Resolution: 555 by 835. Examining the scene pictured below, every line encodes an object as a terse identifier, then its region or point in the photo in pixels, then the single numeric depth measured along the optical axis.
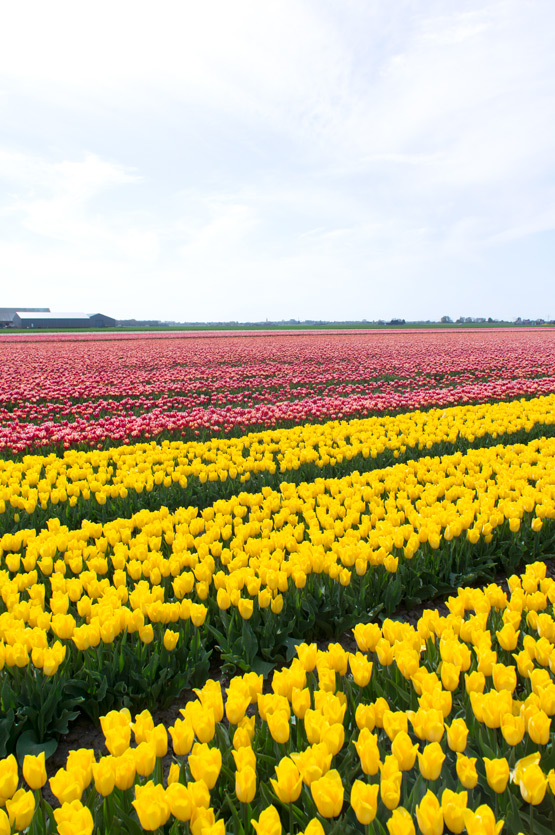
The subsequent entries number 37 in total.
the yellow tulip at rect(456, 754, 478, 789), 1.73
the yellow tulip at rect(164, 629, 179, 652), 2.81
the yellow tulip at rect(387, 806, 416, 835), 1.55
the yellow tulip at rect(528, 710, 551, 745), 1.93
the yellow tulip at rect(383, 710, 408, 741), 1.97
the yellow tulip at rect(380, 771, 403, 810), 1.64
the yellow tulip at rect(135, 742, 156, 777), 1.85
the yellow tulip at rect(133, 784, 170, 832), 1.61
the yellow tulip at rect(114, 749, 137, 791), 1.80
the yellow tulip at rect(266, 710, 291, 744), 2.00
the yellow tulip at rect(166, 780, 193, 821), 1.66
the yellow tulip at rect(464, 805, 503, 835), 1.54
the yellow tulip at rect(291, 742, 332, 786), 1.76
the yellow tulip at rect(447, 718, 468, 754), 1.92
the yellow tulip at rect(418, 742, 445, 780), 1.77
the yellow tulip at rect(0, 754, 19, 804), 1.78
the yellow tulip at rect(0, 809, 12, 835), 1.64
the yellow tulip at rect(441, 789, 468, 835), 1.57
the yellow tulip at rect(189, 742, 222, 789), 1.77
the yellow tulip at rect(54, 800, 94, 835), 1.57
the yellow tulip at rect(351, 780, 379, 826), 1.62
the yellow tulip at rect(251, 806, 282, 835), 1.55
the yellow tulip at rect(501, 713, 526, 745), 1.93
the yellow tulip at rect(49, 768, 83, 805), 1.71
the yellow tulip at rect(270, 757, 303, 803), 1.73
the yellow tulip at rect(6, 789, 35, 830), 1.66
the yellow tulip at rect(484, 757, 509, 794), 1.74
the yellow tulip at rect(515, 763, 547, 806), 1.68
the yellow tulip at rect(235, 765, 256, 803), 1.74
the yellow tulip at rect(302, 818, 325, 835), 1.55
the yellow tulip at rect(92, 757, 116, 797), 1.76
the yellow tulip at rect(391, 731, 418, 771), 1.83
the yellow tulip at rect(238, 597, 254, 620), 3.14
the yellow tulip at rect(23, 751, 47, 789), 1.81
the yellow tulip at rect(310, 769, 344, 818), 1.65
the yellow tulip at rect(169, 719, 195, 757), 1.97
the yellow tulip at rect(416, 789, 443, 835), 1.57
